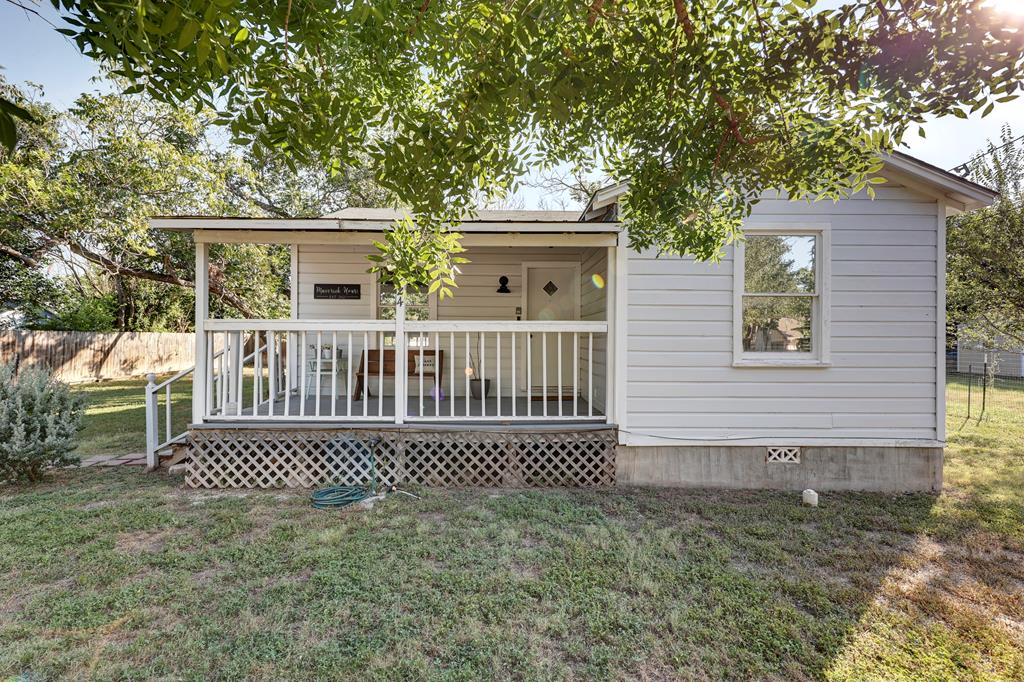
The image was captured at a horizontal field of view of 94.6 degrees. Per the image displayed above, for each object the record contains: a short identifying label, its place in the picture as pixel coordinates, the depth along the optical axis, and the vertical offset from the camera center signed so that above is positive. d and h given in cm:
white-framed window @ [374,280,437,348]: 737 +48
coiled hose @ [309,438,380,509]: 455 -159
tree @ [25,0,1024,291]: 208 +125
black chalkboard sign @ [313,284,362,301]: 742 +67
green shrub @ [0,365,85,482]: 483 -98
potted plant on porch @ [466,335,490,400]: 727 -76
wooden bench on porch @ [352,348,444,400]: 675 -43
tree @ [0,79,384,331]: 1008 +301
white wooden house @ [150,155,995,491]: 511 -41
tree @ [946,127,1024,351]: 742 +137
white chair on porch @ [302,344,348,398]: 723 -50
